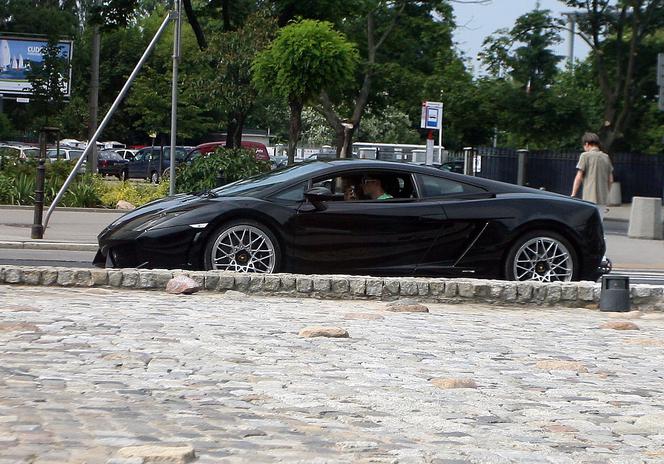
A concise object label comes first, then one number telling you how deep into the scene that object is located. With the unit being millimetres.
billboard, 74125
